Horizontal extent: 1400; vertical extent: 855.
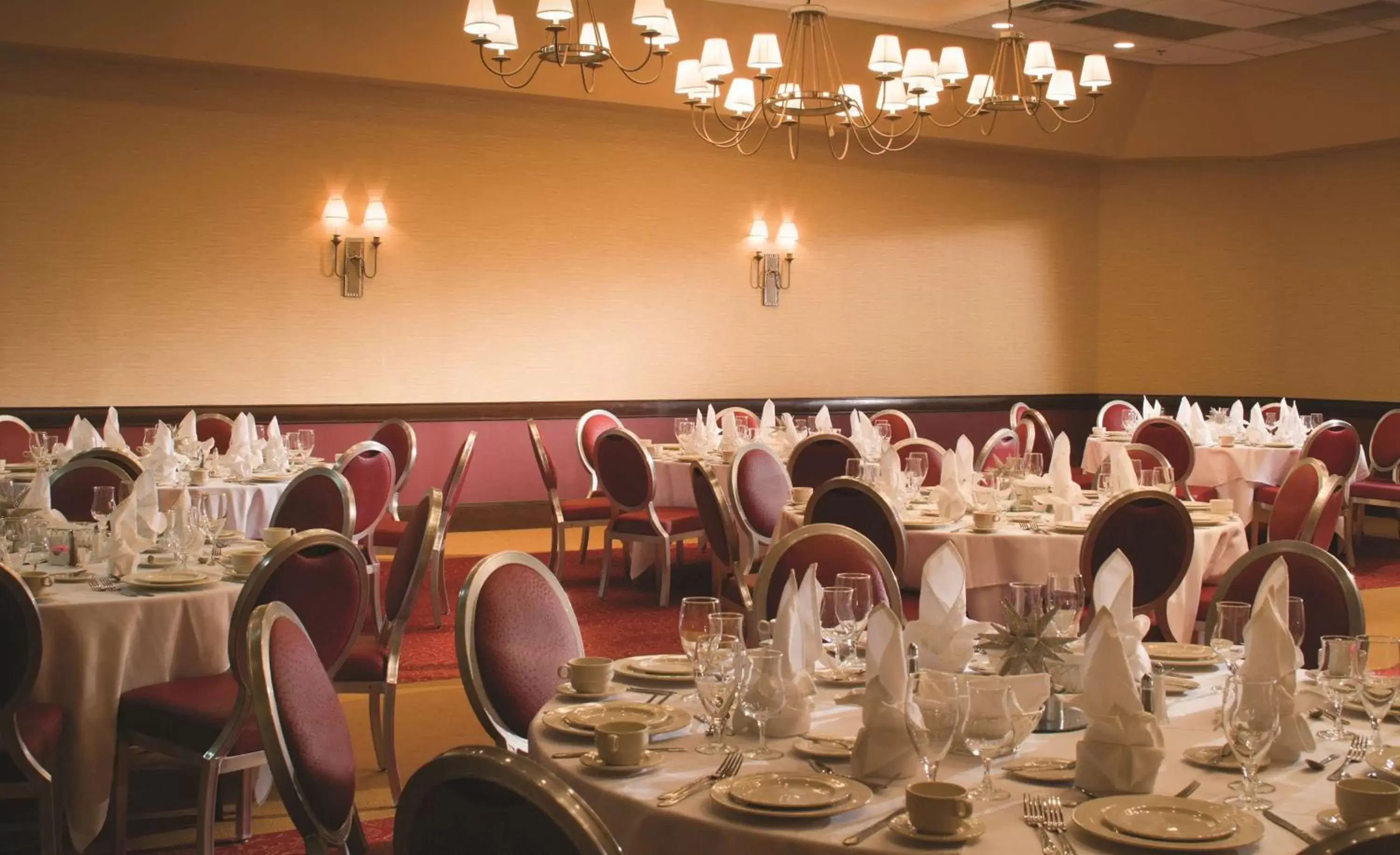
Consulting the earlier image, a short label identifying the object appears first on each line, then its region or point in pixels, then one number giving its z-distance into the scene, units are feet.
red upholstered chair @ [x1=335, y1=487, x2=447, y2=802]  13.84
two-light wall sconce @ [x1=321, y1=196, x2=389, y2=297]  32.35
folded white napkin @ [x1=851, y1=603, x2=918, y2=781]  7.30
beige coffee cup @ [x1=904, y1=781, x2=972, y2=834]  6.37
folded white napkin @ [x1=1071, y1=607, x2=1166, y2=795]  7.04
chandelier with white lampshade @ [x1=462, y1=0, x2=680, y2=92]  19.62
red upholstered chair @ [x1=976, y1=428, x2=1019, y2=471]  26.01
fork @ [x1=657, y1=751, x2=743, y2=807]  7.05
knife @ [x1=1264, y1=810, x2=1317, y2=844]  6.43
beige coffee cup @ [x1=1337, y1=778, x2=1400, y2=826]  6.37
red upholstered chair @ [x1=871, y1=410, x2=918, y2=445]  31.50
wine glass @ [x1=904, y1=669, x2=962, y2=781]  6.57
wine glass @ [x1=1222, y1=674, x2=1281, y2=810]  6.72
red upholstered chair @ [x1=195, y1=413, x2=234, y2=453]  27.84
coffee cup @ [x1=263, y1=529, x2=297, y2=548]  14.78
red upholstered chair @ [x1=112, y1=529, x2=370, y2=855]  11.62
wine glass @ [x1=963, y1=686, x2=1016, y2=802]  6.76
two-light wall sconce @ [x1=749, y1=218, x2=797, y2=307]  37.86
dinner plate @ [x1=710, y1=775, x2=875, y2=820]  6.68
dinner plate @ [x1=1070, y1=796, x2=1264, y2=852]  6.18
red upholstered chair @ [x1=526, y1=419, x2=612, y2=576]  25.82
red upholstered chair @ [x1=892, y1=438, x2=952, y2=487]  25.02
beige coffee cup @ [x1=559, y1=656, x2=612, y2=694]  9.14
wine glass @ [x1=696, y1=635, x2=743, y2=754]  7.79
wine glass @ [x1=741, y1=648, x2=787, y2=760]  7.61
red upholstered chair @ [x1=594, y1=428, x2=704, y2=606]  24.79
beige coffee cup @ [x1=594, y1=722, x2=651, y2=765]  7.54
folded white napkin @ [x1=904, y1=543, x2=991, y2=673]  9.09
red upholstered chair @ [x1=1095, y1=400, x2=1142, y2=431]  35.19
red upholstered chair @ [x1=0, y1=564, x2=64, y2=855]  11.32
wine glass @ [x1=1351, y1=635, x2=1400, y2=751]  7.49
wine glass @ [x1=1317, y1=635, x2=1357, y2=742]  7.83
